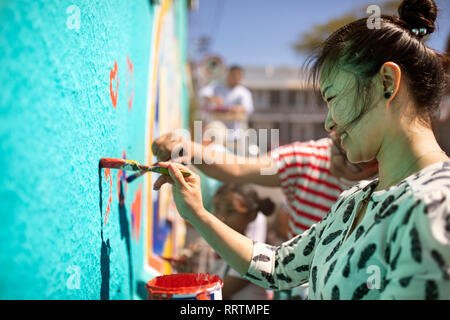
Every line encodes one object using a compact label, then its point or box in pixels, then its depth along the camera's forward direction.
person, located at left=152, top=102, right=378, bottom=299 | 2.24
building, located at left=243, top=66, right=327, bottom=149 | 26.72
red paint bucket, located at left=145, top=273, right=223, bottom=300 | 1.31
